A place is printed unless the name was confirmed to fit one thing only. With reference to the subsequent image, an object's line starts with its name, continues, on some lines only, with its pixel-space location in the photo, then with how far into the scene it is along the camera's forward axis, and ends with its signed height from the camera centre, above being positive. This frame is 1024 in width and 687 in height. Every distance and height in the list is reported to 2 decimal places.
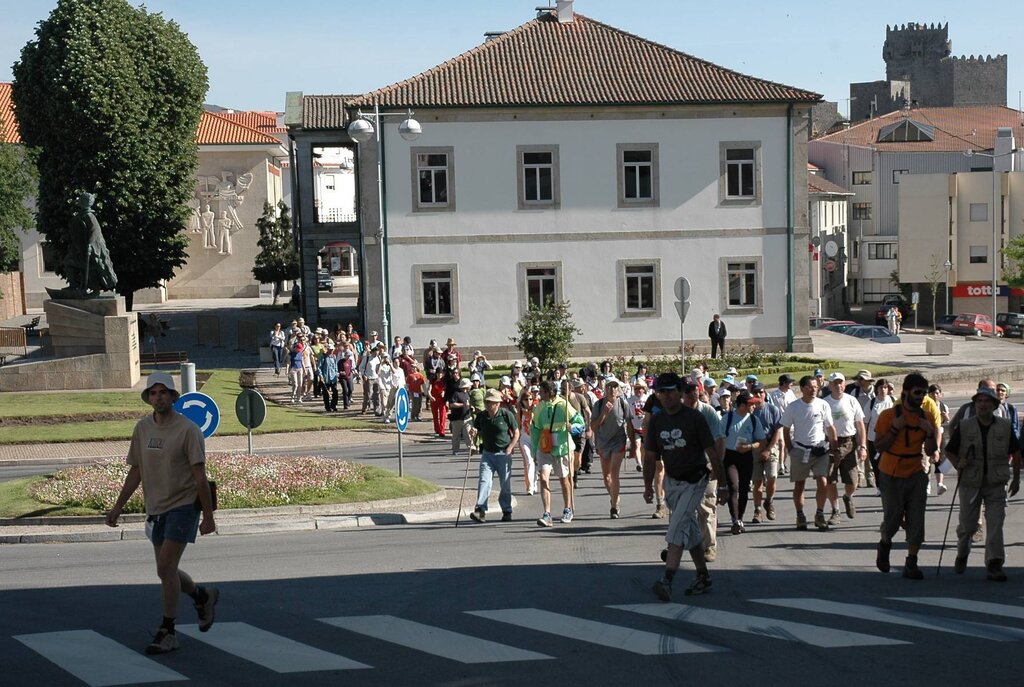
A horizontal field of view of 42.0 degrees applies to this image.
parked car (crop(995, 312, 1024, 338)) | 65.44 -2.31
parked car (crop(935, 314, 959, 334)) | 66.19 -2.28
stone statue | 32.56 +0.97
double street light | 37.19 +1.83
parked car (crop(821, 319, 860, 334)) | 51.69 -1.81
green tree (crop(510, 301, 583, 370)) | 32.97 -1.18
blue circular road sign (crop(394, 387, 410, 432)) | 19.77 -1.76
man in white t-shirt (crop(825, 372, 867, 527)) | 15.01 -1.75
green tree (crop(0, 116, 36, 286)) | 44.12 +3.78
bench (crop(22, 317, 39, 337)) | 50.95 -1.08
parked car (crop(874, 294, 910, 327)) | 76.50 -1.41
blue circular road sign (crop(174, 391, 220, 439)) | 15.22 -1.30
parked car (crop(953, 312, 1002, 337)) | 64.75 -2.27
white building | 40.75 +2.60
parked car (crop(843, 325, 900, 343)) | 46.90 -1.95
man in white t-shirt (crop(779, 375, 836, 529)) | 14.70 -1.76
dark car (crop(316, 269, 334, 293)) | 77.12 +0.72
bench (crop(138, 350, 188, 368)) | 40.03 -1.88
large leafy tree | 49.06 +6.54
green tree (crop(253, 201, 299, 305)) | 64.38 +1.93
